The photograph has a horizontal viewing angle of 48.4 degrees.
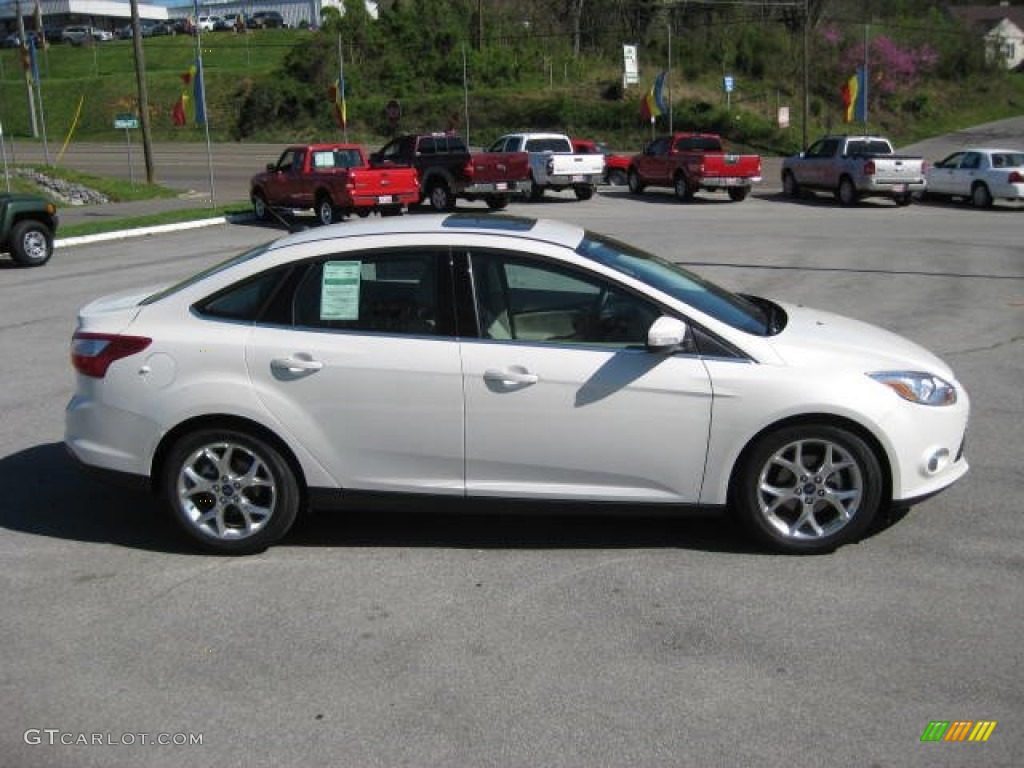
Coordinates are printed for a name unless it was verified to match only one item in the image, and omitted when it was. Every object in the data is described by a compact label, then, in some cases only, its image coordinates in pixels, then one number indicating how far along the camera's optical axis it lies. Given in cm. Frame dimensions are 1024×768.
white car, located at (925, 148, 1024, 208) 2839
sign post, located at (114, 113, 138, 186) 2841
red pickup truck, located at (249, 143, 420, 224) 2478
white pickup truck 3027
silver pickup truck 2928
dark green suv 1758
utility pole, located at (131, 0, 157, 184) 3162
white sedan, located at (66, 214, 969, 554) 536
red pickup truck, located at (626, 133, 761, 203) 3089
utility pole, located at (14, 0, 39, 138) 4444
